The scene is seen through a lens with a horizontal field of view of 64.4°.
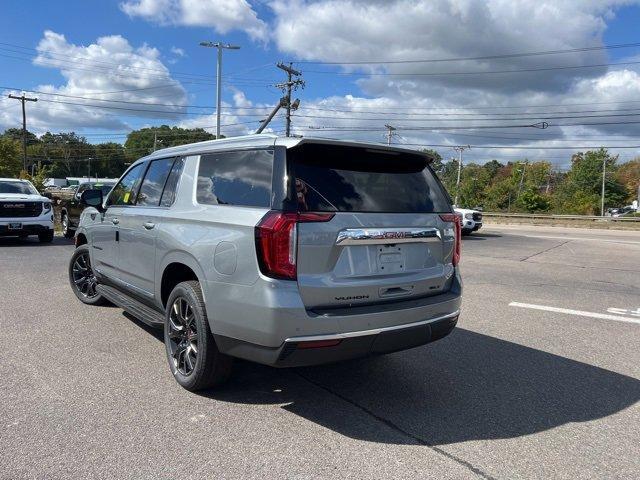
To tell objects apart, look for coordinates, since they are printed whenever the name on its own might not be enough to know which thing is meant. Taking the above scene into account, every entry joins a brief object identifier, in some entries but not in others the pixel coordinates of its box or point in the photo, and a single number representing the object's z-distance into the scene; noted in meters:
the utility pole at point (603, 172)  62.61
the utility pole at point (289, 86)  38.41
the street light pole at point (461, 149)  73.69
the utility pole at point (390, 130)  58.85
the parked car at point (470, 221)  19.92
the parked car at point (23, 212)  12.09
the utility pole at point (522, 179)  76.22
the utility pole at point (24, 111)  51.56
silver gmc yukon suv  3.16
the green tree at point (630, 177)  92.17
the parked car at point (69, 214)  13.69
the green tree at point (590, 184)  70.00
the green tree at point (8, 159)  53.81
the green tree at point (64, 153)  128.88
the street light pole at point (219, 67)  35.53
